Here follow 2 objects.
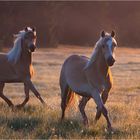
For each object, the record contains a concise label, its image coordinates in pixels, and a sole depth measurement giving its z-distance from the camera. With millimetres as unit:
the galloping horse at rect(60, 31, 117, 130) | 18672
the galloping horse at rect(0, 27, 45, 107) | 24437
